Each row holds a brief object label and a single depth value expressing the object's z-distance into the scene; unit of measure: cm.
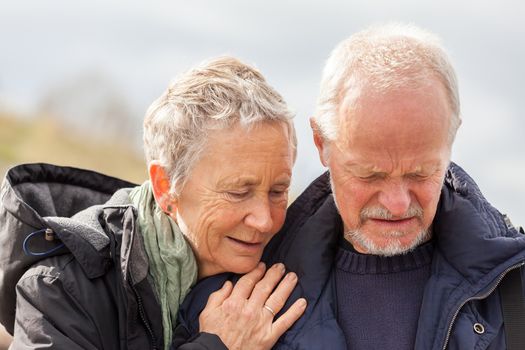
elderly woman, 326
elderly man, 304
